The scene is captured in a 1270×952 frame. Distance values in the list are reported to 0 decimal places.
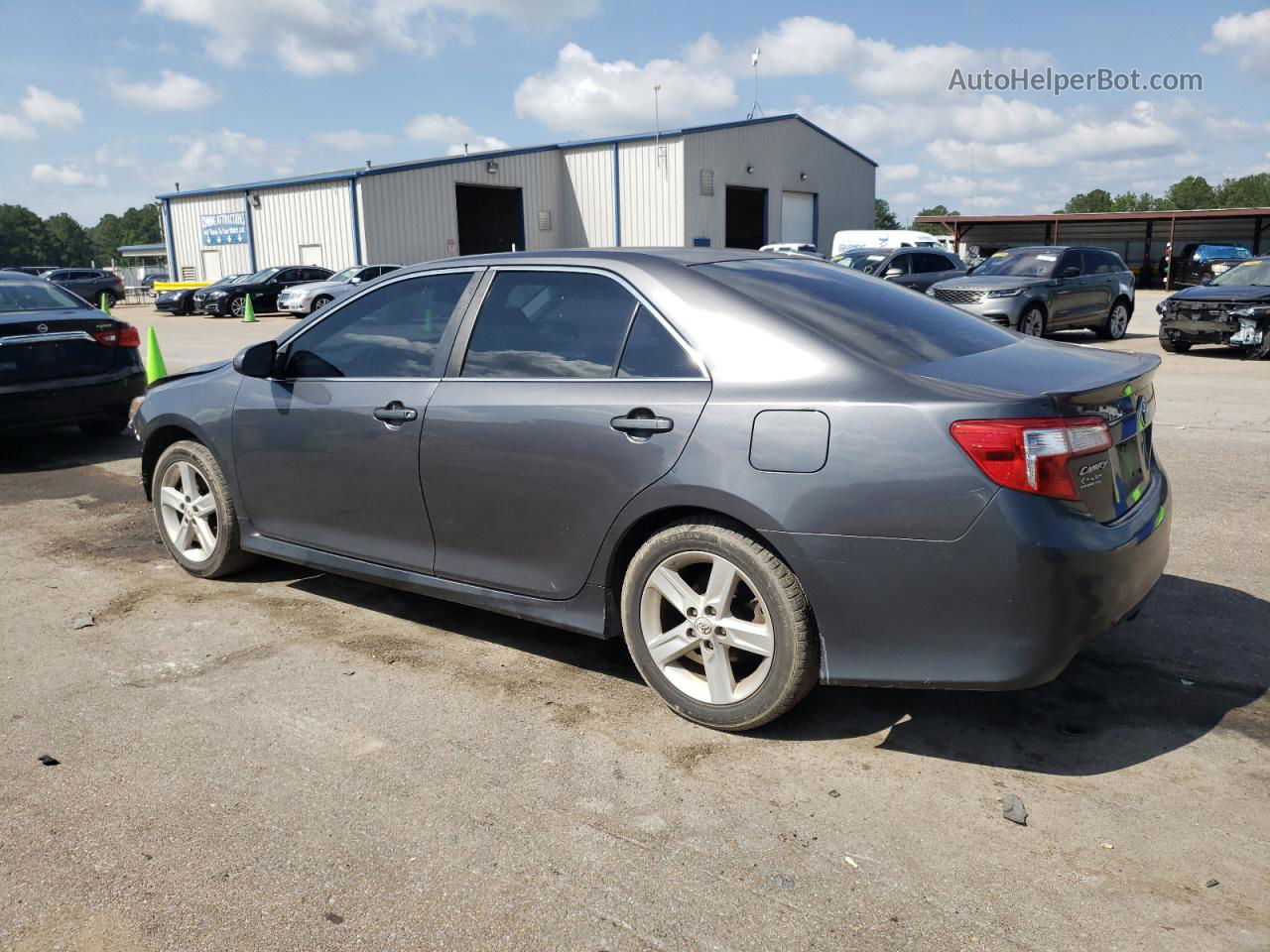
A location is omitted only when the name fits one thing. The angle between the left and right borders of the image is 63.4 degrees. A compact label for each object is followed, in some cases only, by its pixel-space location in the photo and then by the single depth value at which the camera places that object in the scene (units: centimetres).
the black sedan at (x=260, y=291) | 3159
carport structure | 4509
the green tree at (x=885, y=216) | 14275
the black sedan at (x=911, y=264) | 1944
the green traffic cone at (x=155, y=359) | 1198
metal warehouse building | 3566
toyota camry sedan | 304
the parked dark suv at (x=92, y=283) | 4144
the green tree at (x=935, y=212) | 9395
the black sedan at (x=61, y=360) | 823
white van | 3450
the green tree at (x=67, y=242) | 14139
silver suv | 1617
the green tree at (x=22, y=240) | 12762
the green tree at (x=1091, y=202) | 13429
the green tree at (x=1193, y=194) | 12912
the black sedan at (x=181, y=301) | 3366
